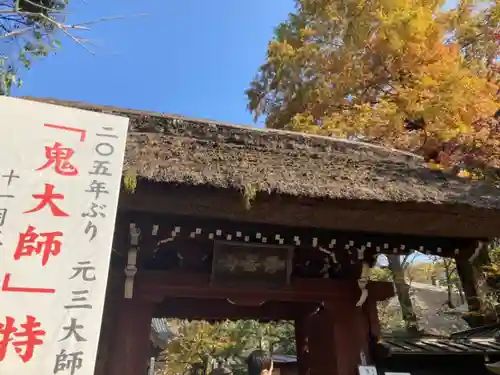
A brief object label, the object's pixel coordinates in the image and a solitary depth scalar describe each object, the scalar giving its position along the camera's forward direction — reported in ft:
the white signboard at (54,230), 6.68
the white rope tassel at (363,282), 15.60
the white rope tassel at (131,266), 13.03
